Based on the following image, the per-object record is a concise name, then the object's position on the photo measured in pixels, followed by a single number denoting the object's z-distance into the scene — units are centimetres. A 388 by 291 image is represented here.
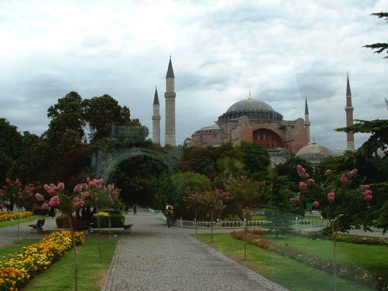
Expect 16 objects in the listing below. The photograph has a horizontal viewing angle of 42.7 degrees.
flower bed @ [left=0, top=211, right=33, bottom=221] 3547
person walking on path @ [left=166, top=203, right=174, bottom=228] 3136
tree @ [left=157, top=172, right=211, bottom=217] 3153
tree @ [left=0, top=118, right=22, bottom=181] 4603
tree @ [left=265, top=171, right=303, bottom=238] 2320
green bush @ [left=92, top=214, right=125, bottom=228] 2788
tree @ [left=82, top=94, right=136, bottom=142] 2623
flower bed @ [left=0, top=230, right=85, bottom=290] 980
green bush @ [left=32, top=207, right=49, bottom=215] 4717
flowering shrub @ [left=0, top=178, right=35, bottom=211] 2281
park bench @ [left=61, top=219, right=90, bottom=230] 2718
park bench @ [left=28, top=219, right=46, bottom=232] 2542
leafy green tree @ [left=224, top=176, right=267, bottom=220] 1827
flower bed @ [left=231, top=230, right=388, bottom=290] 1084
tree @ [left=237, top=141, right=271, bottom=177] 7085
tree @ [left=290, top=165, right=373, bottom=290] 973
